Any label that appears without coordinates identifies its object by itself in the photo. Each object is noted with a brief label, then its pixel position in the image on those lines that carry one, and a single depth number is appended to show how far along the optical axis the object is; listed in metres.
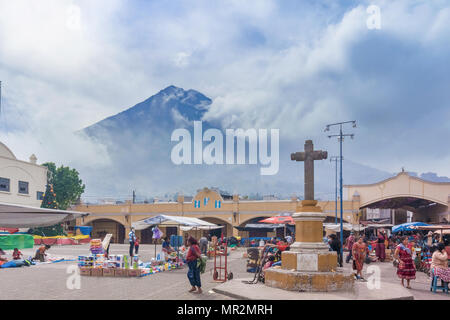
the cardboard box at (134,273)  14.74
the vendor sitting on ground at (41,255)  20.38
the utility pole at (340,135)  31.83
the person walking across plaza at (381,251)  24.73
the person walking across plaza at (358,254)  14.58
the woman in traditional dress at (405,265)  12.86
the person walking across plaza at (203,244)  23.60
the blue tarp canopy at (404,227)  24.49
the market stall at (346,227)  31.28
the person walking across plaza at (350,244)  20.64
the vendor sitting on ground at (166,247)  18.99
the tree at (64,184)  51.72
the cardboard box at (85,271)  15.02
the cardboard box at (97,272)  14.93
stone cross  11.62
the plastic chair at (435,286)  12.14
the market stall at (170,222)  18.55
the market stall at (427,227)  19.83
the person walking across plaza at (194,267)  11.17
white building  39.66
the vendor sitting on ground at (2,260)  17.96
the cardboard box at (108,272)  14.84
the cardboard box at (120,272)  14.74
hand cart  13.65
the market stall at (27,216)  11.64
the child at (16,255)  19.02
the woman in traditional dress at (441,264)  11.82
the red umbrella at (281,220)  25.70
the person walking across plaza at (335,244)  16.20
